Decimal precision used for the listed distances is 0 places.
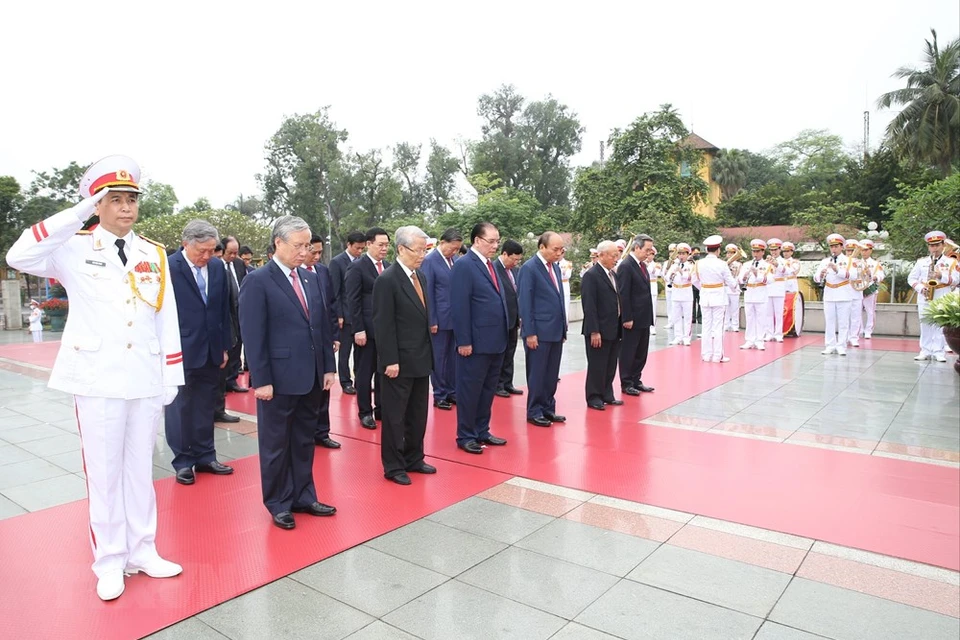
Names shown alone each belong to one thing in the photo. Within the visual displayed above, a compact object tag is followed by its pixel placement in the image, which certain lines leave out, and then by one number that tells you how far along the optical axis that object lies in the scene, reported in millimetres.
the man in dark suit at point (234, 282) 6977
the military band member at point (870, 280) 11648
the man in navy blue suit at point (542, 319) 6125
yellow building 50625
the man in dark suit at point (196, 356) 4641
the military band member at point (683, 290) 12286
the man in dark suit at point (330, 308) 5586
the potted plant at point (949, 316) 8539
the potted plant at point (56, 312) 19984
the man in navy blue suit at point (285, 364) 3787
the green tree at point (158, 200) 47356
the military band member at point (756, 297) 11883
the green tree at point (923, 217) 14209
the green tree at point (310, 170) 42469
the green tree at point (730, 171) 53250
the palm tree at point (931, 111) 31609
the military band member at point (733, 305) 13383
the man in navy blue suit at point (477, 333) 5355
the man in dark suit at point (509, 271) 6629
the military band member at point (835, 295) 10914
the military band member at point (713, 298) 10266
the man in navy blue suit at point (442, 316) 6772
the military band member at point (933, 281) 9742
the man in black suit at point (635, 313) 7598
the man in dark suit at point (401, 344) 4535
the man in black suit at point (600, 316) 6699
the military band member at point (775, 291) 12374
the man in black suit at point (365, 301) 6164
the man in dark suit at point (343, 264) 6918
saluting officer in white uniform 2963
